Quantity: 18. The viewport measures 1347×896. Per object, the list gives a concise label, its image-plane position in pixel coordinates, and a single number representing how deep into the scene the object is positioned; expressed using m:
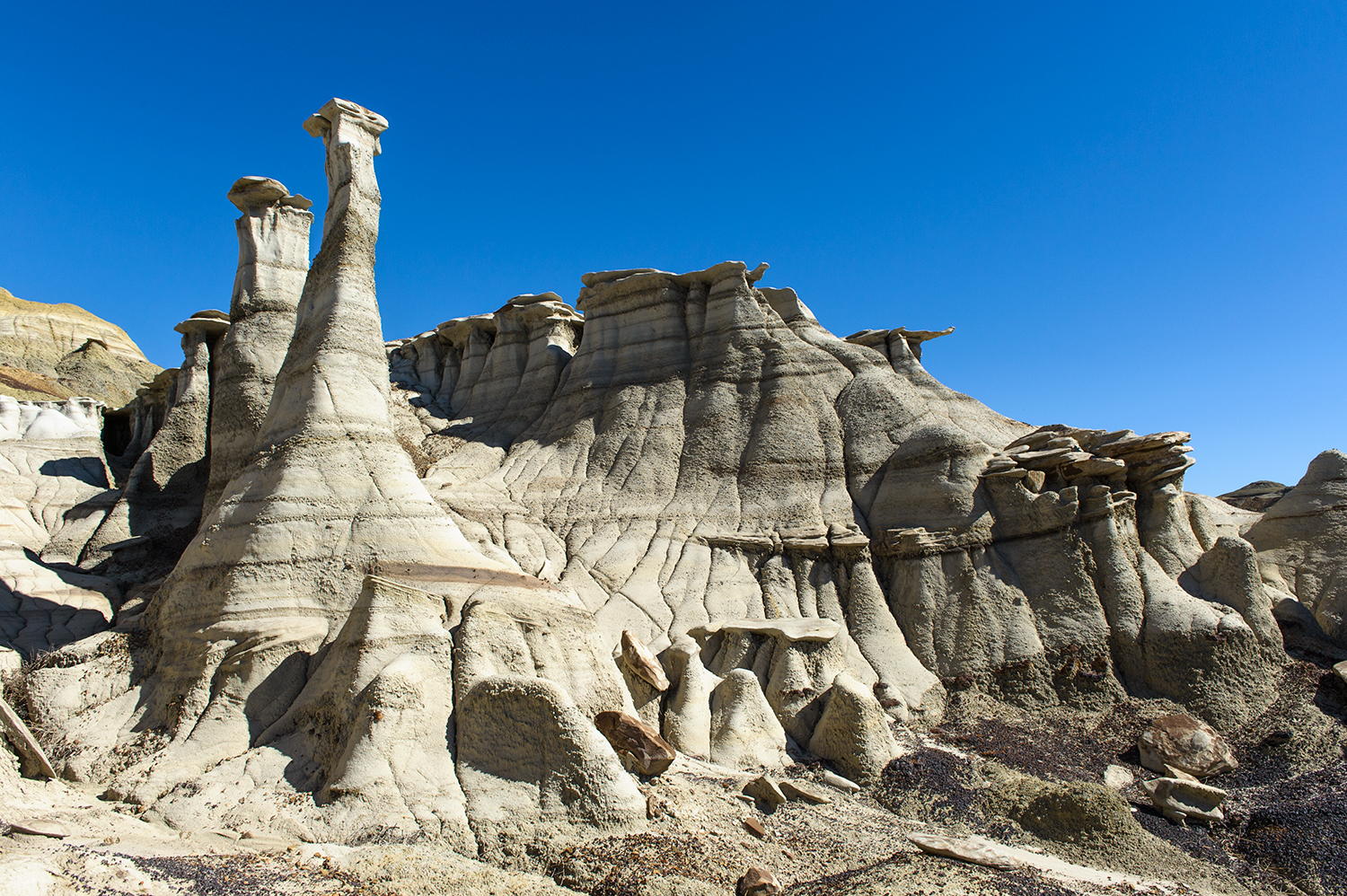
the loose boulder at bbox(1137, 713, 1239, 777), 11.56
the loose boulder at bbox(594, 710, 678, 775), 8.22
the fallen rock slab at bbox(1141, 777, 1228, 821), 10.12
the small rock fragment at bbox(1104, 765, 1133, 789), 11.30
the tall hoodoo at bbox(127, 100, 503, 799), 9.11
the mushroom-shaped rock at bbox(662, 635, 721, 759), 10.62
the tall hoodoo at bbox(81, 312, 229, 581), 16.61
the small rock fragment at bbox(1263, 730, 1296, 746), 12.23
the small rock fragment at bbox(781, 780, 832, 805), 8.96
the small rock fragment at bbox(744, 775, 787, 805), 8.58
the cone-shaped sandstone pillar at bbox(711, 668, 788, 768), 10.52
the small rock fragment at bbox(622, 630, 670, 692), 11.29
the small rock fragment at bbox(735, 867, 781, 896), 6.55
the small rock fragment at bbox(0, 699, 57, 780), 7.56
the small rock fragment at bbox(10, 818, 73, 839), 5.68
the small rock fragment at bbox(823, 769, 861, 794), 10.07
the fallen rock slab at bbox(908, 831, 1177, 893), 7.51
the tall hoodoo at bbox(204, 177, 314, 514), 15.73
